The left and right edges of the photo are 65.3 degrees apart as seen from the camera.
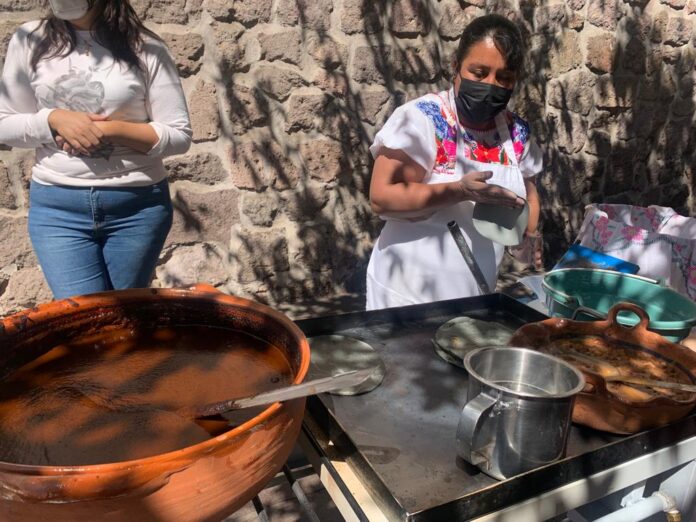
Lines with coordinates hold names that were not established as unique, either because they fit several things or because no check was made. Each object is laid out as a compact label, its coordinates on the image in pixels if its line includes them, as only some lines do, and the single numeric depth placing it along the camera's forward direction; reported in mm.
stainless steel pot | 780
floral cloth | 2123
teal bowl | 1279
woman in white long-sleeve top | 1639
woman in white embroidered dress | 1618
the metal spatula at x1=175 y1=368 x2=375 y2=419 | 710
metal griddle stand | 805
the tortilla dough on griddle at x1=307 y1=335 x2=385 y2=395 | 1070
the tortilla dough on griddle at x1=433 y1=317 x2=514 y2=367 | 1184
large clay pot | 571
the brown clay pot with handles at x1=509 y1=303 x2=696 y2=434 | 903
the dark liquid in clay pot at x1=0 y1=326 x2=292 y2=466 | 713
